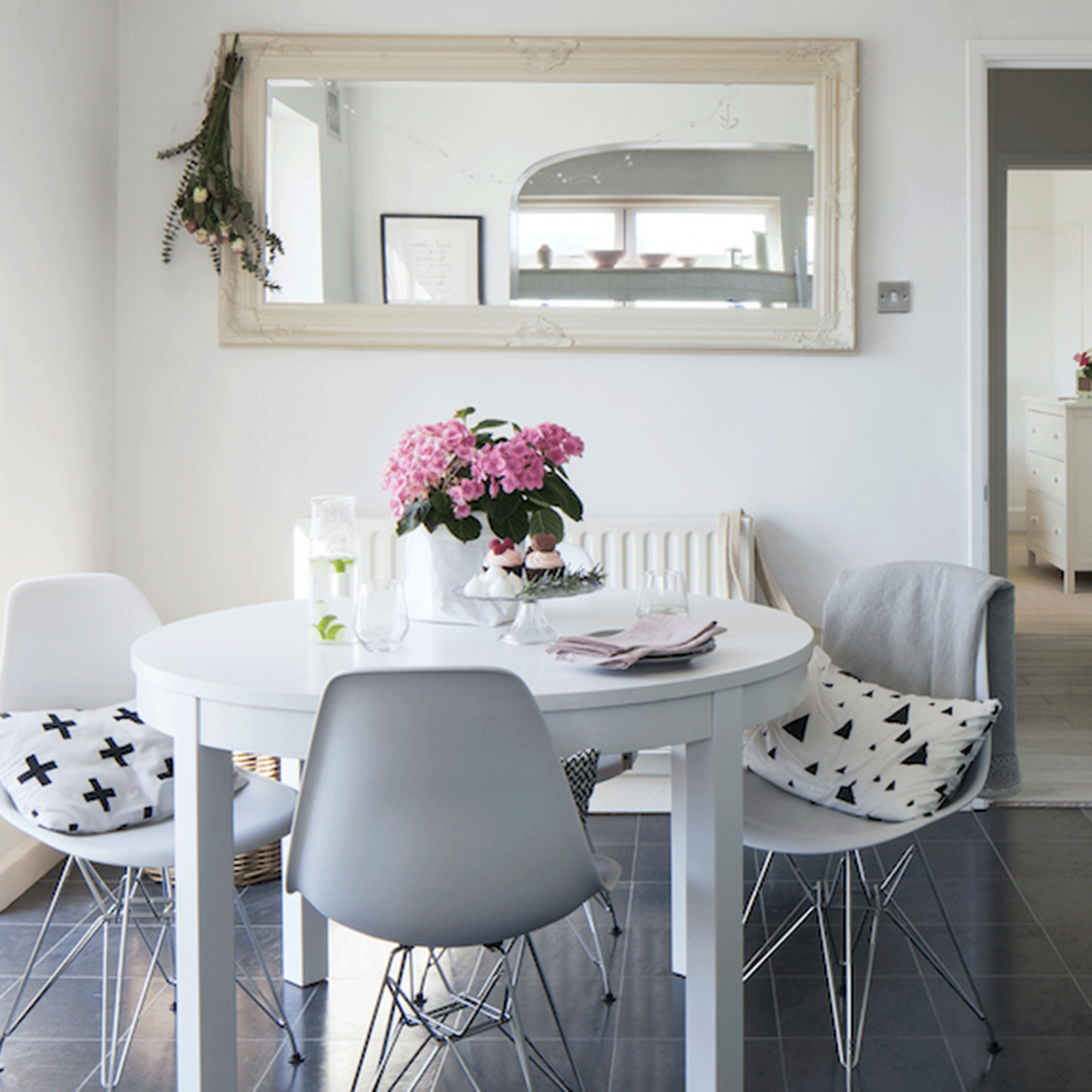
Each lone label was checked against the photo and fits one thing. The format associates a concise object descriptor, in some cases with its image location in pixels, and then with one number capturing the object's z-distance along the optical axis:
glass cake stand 2.04
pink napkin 1.77
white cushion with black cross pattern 2.06
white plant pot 2.20
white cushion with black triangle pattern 2.11
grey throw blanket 2.28
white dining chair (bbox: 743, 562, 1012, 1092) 2.04
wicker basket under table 2.98
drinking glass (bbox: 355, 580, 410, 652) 1.88
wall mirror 3.54
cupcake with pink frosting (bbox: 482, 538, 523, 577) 2.14
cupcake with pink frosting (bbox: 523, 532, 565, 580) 2.09
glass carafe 2.08
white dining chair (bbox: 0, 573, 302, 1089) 2.06
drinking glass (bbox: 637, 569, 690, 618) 1.99
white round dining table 1.69
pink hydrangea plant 2.11
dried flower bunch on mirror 3.46
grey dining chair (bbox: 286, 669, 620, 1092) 1.50
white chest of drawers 7.12
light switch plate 3.61
